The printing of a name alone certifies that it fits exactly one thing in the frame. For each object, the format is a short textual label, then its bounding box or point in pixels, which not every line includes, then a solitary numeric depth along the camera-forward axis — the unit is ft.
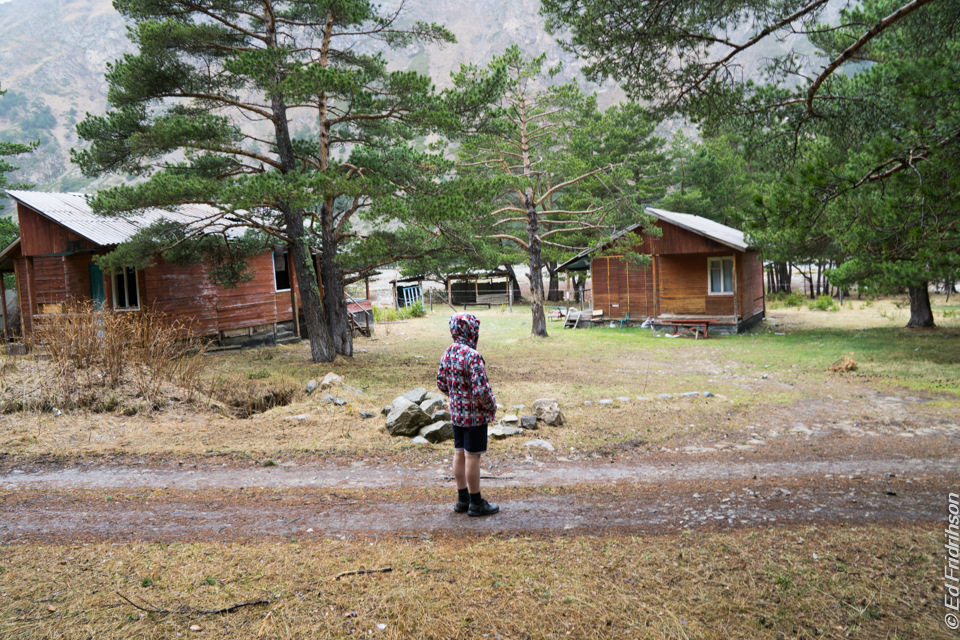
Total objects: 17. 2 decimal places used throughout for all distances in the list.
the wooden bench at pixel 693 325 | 73.30
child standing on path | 15.70
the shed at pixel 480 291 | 140.67
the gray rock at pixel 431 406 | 27.12
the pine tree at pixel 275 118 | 38.06
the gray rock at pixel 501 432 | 25.82
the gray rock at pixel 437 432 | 25.46
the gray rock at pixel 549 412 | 27.86
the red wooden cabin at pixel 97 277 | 55.47
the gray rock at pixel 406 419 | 26.32
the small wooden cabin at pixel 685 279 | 74.84
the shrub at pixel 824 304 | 97.96
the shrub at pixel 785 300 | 106.83
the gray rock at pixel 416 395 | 28.02
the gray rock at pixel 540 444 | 24.31
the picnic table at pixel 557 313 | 104.59
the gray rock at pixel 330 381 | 36.81
